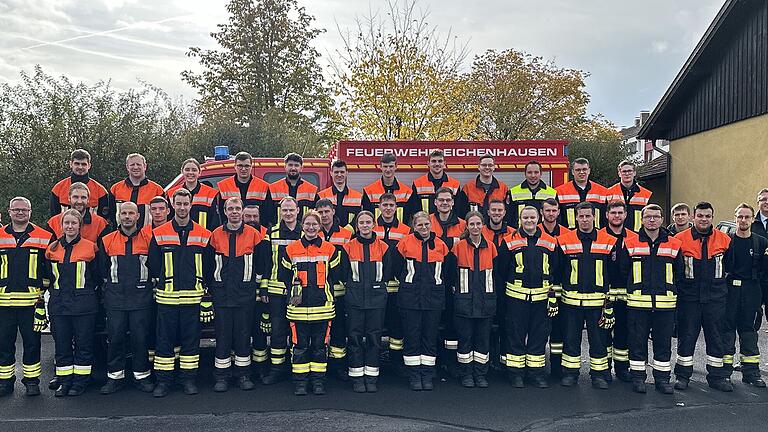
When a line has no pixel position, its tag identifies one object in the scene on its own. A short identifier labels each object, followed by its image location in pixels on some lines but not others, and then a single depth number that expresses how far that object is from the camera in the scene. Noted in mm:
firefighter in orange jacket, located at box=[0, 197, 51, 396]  6020
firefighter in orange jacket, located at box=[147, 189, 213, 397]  6066
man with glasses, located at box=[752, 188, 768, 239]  6922
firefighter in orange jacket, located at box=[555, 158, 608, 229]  7445
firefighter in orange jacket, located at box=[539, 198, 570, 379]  6570
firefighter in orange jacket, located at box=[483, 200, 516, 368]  6625
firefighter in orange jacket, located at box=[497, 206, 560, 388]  6391
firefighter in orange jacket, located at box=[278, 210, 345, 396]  6141
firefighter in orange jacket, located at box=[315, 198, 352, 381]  6523
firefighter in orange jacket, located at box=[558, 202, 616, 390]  6387
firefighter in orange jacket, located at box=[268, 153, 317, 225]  7348
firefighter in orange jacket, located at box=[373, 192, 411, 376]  6566
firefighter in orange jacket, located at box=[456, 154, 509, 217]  7617
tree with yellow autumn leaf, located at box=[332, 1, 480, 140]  18234
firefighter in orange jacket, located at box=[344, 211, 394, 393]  6258
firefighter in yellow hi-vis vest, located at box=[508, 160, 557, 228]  7523
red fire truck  8375
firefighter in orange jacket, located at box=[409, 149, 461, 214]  7570
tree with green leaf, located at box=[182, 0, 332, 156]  26844
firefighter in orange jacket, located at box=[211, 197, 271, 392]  6164
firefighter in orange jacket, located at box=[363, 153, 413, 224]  7512
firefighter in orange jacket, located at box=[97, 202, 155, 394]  6035
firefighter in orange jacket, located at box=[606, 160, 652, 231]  7418
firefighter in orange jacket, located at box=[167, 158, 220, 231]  6984
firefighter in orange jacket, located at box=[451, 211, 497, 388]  6344
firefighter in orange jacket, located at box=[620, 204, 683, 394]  6285
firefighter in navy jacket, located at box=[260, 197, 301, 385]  6320
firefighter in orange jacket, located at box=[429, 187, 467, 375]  6691
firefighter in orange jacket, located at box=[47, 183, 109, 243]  6441
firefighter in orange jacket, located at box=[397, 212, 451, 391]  6328
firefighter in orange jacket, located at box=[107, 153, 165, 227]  6922
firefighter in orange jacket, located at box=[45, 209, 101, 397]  5977
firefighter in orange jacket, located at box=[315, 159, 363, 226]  7402
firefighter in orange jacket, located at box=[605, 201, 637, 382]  6531
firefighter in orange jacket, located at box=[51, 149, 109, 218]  6926
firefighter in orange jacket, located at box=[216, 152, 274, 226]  7289
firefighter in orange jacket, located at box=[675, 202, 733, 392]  6395
